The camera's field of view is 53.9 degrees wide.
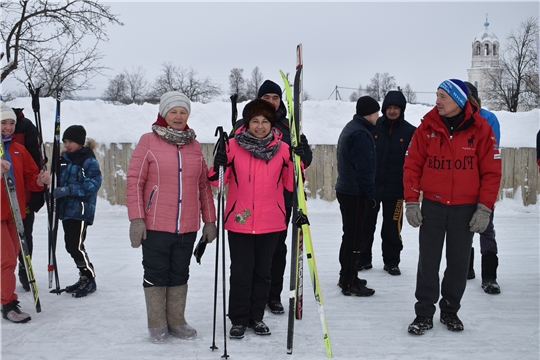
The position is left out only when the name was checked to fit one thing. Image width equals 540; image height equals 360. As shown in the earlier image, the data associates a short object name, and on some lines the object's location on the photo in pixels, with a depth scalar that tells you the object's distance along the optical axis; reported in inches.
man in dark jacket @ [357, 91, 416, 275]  235.6
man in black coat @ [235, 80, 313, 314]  185.3
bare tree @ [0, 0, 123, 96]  450.0
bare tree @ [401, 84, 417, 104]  1629.7
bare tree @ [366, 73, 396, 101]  1841.5
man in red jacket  164.9
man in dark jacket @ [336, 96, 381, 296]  206.2
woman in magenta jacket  163.6
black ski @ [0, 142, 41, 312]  180.5
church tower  2043.6
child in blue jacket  202.5
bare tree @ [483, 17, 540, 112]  1157.7
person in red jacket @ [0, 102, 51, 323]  177.6
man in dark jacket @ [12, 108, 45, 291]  211.5
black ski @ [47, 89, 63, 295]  204.9
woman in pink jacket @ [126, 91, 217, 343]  156.6
